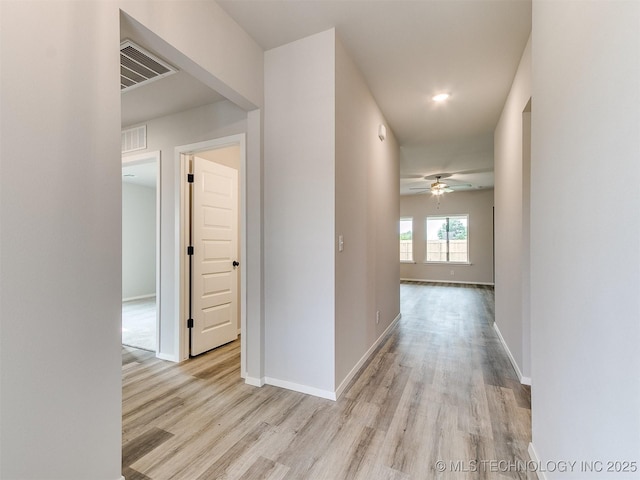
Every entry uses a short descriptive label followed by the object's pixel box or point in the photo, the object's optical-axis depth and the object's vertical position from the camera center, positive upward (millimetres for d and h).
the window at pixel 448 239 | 8695 +13
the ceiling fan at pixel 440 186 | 6745 +1436
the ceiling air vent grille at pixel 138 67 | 1923 +1280
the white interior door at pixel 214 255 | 3094 -179
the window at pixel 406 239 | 9312 +13
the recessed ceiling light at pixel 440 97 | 3138 +1569
